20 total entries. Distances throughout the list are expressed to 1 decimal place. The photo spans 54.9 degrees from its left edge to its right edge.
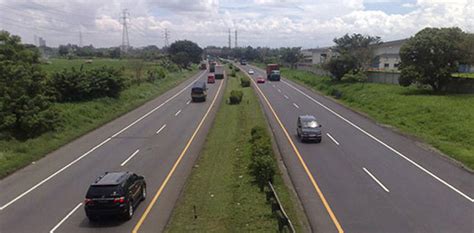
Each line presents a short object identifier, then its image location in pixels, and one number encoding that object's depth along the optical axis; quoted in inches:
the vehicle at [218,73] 3976.4
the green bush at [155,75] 3213.1
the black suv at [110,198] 679.7
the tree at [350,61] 2918.1
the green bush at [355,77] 2568.7
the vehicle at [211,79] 3554.6
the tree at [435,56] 1905.8
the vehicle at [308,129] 1263.5
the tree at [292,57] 6393.7
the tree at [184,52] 6023.6
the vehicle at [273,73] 3833.7
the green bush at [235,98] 2177.7
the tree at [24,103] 1312.7
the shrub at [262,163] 845.8
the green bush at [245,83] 3154.5
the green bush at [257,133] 1164.1
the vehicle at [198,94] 2306.8
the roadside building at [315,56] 6631.9
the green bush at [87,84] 1868.8
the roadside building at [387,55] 3724.2
